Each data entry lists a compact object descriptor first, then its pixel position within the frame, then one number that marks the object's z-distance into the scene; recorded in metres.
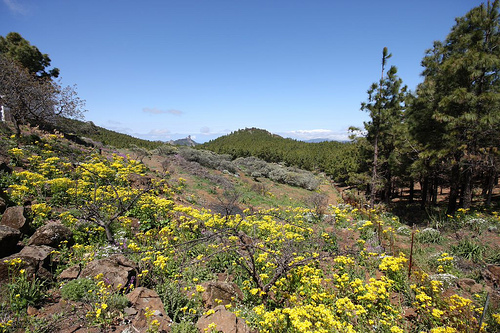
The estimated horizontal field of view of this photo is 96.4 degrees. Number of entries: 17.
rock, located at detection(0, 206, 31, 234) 5.55
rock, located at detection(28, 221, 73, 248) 5.39
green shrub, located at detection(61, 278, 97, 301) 4.04
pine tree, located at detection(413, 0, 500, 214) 10.91
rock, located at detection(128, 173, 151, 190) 12.16
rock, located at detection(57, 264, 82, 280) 4.62
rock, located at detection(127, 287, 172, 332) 3.63
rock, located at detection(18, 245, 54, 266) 4.61
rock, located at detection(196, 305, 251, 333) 3.39
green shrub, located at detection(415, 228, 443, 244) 9.16
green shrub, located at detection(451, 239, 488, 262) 7.38
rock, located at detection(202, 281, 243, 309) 4.38
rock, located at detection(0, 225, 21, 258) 4.59
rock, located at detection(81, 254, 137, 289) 4.46
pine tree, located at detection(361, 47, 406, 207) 16.44
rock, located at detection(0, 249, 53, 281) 4.04
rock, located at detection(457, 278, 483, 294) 5.64
